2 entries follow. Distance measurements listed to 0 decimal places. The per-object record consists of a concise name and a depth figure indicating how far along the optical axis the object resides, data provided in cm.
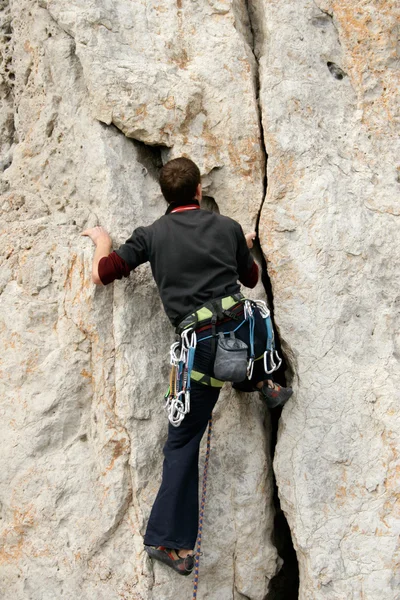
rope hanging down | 348
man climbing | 339
